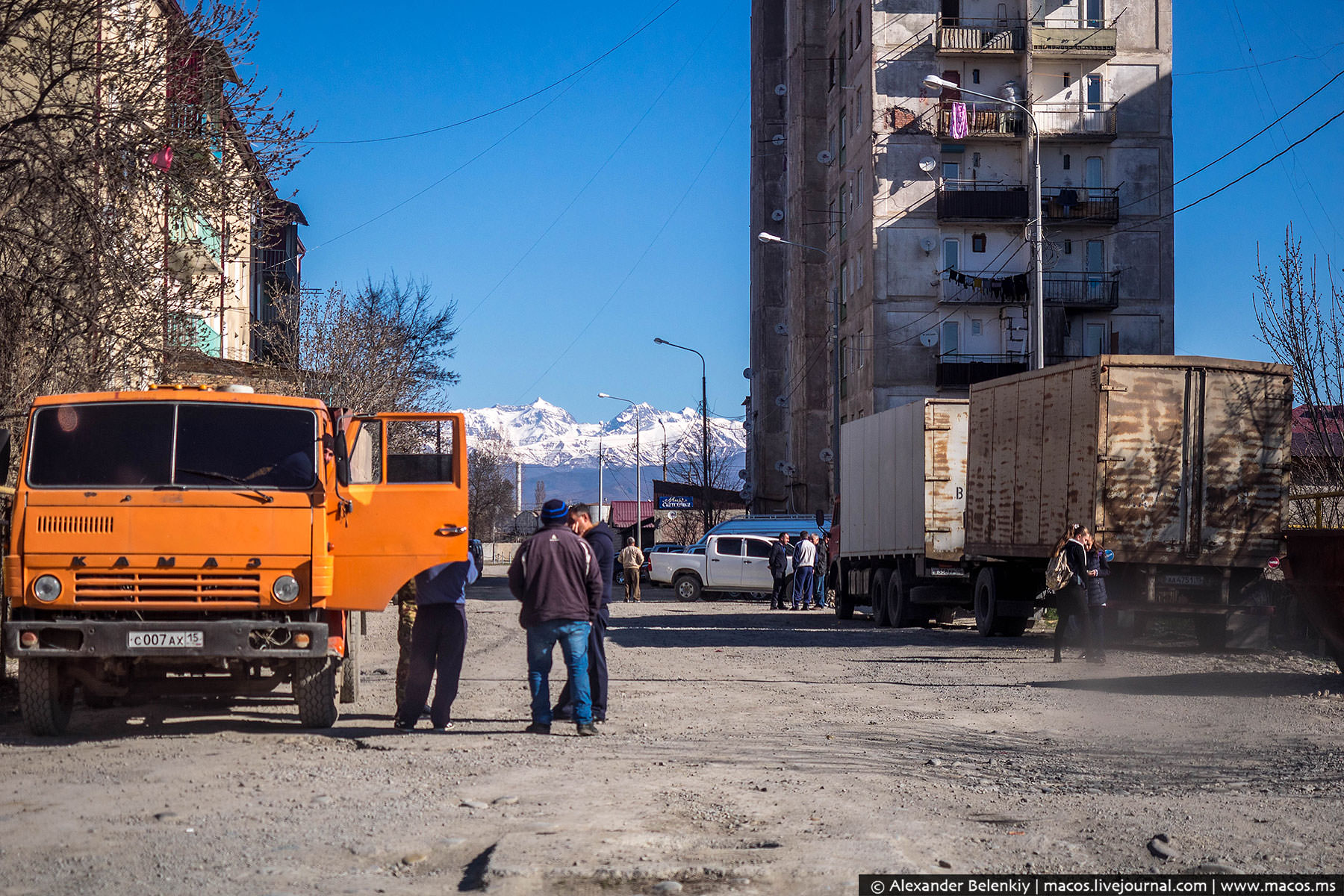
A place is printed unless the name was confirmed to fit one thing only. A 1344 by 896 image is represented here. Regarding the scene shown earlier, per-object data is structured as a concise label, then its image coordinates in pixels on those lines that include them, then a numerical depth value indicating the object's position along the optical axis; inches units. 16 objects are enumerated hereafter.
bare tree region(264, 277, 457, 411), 1454.2
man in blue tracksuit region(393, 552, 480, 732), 429.4
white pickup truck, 1581.0
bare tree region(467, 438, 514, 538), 4300.2
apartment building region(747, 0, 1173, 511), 1946.4
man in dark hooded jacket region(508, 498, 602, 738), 415.2
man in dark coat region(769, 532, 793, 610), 1403.8
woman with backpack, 684.7
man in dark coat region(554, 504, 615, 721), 438.6
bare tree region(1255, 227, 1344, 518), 800.9
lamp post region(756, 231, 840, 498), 1545.3
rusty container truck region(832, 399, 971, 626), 964.0
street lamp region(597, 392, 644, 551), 2724.9
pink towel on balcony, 1931.6
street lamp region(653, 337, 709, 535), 2354.8
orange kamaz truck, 394.0
